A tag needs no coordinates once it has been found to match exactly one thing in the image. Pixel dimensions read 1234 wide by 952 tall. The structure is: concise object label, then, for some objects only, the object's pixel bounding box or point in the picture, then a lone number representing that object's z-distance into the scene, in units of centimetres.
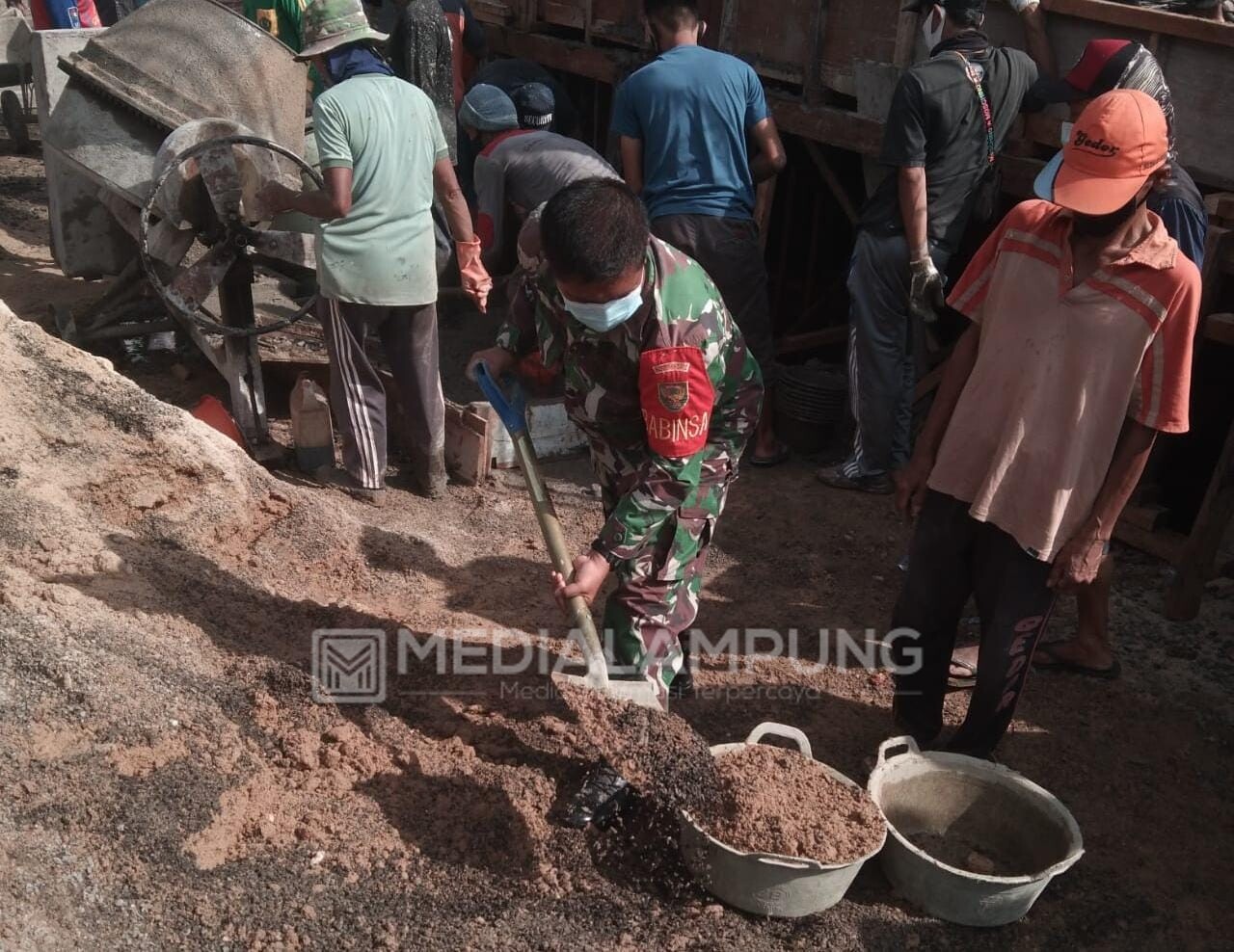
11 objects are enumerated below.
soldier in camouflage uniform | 265
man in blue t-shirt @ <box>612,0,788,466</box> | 501
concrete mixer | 488
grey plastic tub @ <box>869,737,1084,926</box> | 284
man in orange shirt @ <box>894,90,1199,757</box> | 269
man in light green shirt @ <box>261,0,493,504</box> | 447
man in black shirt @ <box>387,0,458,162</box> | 645
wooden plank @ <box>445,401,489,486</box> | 526
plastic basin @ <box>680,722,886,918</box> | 273
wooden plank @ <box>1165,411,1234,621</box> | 431
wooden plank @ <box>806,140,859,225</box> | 595
